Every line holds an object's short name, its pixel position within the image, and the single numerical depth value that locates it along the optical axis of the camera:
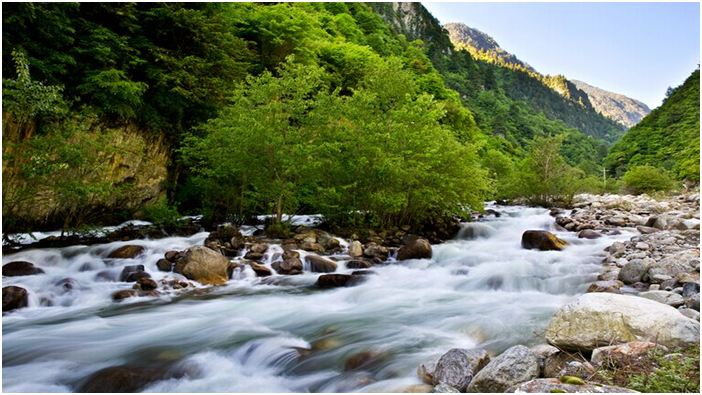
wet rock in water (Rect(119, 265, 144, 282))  8.72
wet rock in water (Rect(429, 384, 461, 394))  3.61
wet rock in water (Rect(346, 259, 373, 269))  10.59
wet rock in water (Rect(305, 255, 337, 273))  10.21
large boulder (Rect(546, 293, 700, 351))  3.70
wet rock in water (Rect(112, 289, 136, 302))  7.67
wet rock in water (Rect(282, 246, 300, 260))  10.45
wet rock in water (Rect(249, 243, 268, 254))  10.84
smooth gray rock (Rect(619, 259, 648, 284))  7.44
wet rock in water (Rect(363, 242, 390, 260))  11.60
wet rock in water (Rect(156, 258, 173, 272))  9.15
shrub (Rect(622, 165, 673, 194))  31.92
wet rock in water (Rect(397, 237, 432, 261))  11.69
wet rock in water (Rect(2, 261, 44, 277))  8.11
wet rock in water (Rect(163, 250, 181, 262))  9.49
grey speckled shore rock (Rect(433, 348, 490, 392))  3.84
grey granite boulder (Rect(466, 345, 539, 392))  3.52
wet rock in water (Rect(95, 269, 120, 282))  8.63
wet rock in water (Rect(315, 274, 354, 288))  9.02
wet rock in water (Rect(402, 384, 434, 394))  3.95
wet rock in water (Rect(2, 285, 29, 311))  6.82
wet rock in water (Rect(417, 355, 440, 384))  4.24
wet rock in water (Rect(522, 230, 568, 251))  12.26
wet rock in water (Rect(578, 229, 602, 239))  13.33
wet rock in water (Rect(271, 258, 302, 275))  9.90
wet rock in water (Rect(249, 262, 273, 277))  9.67
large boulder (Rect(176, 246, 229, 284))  8.86
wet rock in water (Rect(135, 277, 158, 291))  8.11
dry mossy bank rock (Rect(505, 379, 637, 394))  2.69
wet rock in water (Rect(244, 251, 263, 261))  10.54
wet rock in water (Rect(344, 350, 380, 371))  5.02
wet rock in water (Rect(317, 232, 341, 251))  12.09
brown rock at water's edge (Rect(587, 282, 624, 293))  7.08
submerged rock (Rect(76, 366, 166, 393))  4.35
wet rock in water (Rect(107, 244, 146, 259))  9.69
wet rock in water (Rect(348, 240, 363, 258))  11.49
